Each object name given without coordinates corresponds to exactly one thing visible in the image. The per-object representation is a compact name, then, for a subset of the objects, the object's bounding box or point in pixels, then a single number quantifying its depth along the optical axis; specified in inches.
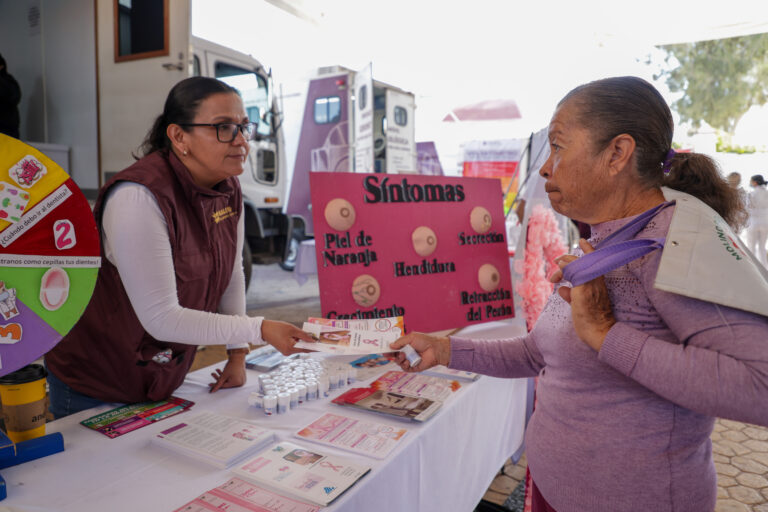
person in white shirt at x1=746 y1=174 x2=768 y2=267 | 332.2
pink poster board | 74.8
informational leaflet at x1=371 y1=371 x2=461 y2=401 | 59.2
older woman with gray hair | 34.0
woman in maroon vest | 51.9
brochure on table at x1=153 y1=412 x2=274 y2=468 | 43.0
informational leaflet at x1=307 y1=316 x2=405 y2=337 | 54.0
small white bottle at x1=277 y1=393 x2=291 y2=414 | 53.6
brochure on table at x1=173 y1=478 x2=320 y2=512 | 35.9
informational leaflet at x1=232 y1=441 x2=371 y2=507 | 37.7
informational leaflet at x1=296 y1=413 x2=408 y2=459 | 45.6
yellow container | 44.5
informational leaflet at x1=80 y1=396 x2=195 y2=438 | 49.2
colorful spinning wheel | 36.5
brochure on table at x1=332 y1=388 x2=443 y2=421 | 52.6
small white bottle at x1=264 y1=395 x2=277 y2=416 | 52.8
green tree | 524.4
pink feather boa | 92.0
